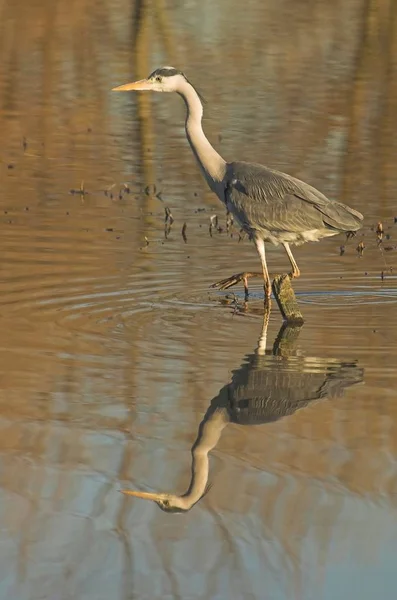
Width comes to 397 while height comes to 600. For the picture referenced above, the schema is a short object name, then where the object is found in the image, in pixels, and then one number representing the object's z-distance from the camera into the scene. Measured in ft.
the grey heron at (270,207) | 65.16
